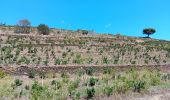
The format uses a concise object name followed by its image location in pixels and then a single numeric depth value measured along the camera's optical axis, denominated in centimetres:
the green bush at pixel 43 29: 2348
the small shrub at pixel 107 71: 1146
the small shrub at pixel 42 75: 1012
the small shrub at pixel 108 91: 665
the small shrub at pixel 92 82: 804
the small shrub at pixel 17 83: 819
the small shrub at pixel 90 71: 1107
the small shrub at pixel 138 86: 709
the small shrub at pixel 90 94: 651
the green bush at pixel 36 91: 612
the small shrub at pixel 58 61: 1373
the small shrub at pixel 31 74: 1027
